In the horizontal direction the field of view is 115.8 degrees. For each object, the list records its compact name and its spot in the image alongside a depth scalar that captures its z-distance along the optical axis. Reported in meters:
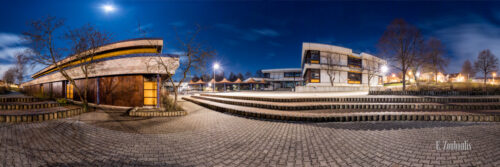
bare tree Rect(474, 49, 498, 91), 26.33
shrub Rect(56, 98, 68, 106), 11.42
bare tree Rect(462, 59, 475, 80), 34.35
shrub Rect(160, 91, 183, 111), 8.99
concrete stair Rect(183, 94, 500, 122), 6.07
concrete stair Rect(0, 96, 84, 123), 5.87
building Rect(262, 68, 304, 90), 53.33
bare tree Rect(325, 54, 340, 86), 31.84
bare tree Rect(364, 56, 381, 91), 37.50
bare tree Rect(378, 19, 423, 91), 16.38
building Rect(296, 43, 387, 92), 32.50
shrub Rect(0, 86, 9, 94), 26.19
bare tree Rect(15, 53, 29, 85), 9.70
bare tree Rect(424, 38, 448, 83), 20.52
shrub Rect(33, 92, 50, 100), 15.27
